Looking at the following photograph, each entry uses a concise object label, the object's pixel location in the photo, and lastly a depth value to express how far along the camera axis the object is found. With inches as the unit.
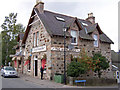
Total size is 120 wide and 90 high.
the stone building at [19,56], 975.6
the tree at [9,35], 1475.1
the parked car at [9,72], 750.6
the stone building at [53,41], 682.2
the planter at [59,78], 596.9
